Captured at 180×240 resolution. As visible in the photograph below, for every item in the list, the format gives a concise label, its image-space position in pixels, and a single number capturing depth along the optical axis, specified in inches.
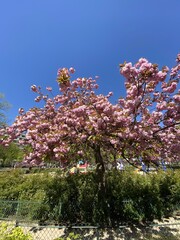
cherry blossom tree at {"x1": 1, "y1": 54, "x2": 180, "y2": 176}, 160.4
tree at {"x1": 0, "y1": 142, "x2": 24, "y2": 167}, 1336.6
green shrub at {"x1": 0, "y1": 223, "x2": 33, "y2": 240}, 66.4
